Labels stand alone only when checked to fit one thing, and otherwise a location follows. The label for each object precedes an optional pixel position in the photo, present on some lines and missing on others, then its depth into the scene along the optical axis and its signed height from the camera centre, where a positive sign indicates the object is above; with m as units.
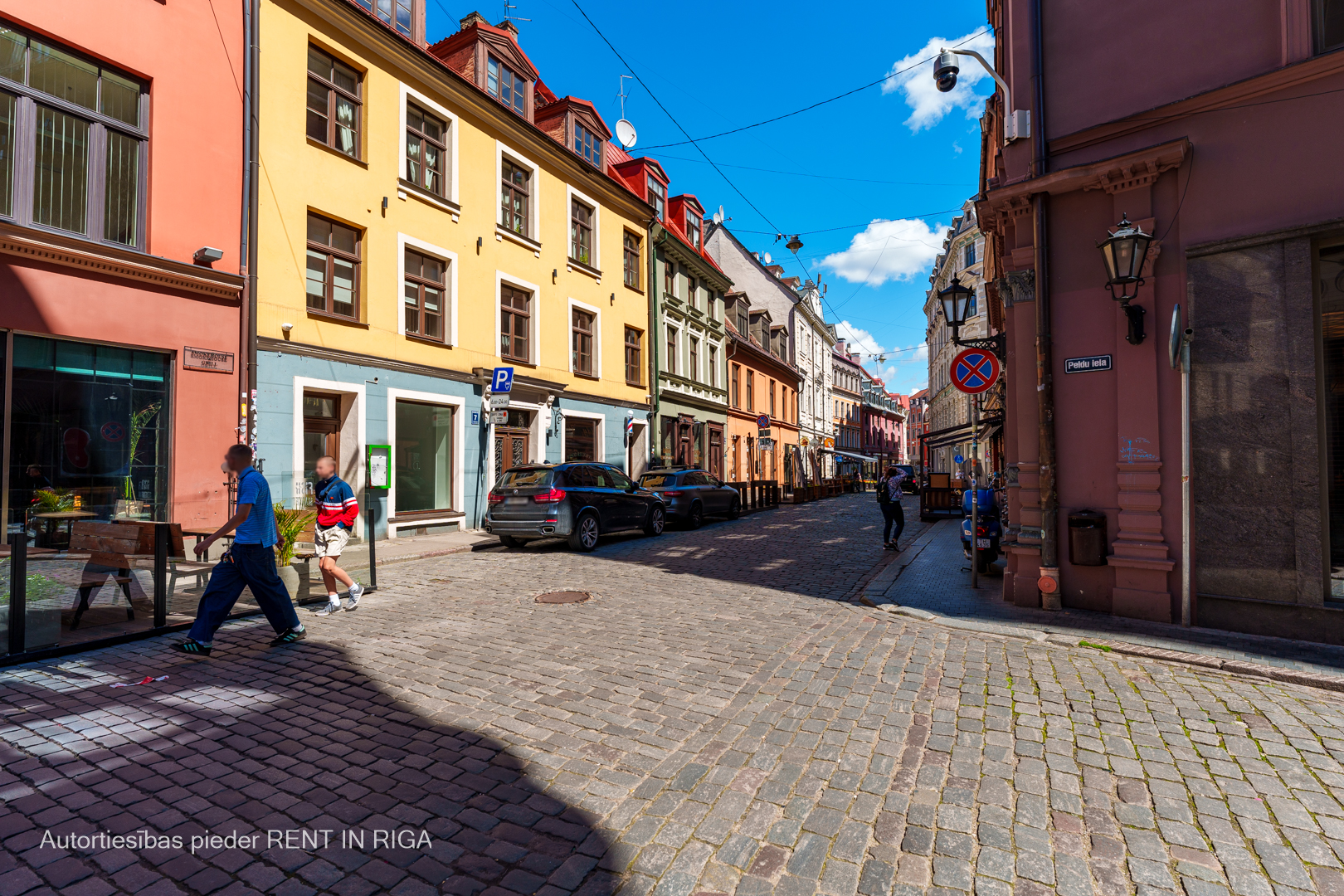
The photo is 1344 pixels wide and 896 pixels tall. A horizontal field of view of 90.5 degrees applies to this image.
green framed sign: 13.81 +0.03
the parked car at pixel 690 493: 17.70 -0.73
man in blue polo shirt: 5.61 -0.87
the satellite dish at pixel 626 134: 25.39 +12.85
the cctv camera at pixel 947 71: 8.48 +5.04
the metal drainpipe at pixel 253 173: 11.74 +5.26
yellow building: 12.65 +4.94
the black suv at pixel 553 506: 12.46 -0.74
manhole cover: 7.94 -1.58
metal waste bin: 7.17 -0.81
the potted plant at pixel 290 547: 7.71 -0.91
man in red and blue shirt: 7.36 -0.68
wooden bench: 6.12 -0.77
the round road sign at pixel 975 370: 8.80 +1.28
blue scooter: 9.63 -0.91
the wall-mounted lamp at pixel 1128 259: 6.69 +2.10
